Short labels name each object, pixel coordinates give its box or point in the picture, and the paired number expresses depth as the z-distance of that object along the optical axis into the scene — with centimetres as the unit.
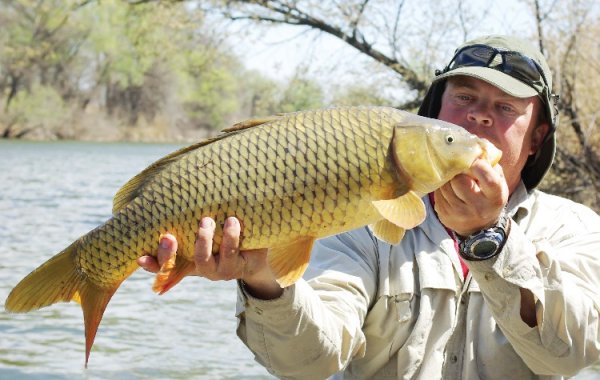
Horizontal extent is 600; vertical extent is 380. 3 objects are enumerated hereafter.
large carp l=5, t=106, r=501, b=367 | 218
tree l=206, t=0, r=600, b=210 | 832
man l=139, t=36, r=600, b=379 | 245
